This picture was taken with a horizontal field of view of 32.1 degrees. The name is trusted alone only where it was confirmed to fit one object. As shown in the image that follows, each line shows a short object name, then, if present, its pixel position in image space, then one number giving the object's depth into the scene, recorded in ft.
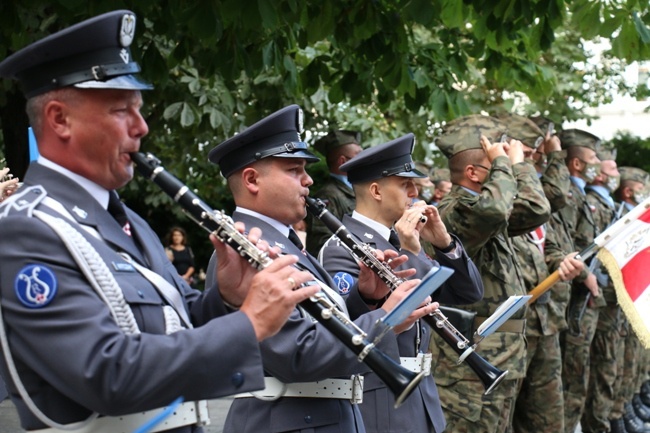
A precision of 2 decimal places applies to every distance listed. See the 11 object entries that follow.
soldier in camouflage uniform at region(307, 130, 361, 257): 31.78
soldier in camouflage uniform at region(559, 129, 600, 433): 31.99
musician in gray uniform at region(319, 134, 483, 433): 17.85
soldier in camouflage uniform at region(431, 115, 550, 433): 22.56
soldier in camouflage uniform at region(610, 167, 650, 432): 36.83
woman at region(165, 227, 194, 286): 57.41
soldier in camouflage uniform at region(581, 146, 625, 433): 34.81
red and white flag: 27.27
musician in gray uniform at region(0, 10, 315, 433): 9.37
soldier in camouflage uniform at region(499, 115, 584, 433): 26.61
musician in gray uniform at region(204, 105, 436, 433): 14.26
